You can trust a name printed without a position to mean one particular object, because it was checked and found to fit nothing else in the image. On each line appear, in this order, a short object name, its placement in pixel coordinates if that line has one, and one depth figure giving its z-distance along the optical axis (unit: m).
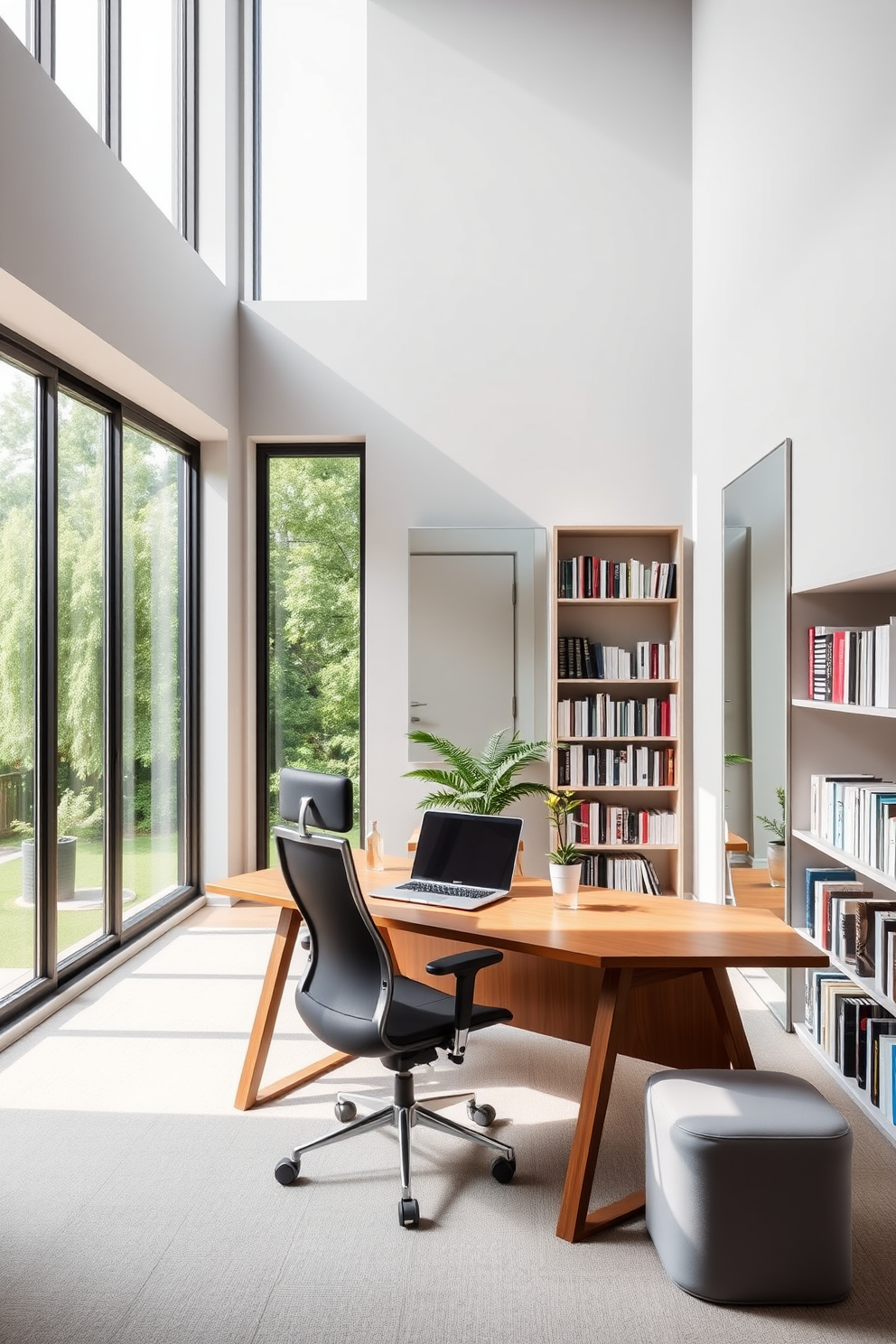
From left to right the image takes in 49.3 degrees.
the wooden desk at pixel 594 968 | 2.69
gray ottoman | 2.29
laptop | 3.42
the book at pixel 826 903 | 3.33
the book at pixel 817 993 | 3.56
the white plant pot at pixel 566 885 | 3.30
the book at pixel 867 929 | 3.09
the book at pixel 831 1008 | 3.39
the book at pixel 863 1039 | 3.18
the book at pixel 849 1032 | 3.23
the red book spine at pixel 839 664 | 3.32
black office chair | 2.69
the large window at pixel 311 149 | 6.45
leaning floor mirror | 4.02
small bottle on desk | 3.84
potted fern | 5.36
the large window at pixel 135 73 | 4.18
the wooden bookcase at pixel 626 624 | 6.17
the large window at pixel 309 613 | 6.61
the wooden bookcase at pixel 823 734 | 3.61
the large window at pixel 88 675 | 4.08
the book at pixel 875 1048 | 3.05
